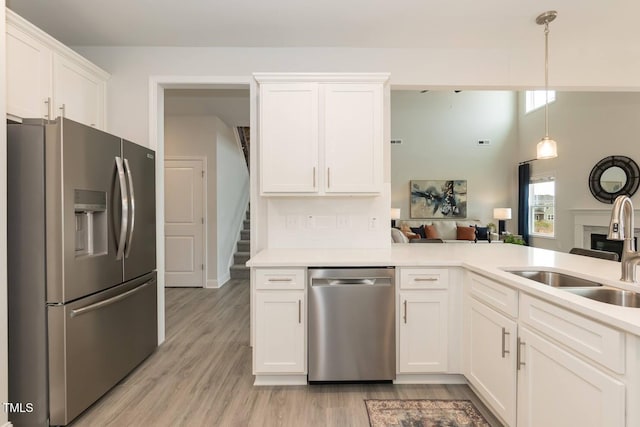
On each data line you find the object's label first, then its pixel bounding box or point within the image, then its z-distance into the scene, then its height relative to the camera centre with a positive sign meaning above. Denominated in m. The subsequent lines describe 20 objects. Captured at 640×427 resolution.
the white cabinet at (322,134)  2.57 +0.60
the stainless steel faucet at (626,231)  1.55 -0.10
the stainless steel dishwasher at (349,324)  2.22 -0.78
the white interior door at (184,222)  5.09 -0.20
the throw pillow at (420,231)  8.06 -0.53
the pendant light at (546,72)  2.43 +1.23
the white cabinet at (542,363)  1.15 -0.67
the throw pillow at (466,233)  7.70 -0.56
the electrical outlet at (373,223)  2.94 -0.12
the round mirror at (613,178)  5.21 +0.55
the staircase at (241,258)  5.77 -0.90
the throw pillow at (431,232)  7.99 -0.55
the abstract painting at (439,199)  8.51 +0.28
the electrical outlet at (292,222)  2.92 -0.11
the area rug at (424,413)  1.88 -1.23
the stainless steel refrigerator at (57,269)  1.74 -0.33
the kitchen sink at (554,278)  1.82 -0.40
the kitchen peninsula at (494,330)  1.17 -0.61
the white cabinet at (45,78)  1.96 +0.90
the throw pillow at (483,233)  7.88 -0.56
